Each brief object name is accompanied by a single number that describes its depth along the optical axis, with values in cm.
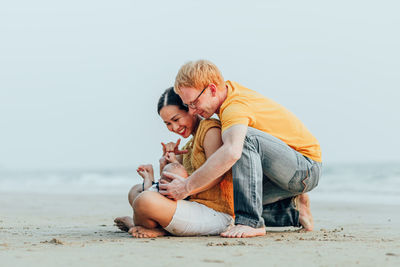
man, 302
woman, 310
